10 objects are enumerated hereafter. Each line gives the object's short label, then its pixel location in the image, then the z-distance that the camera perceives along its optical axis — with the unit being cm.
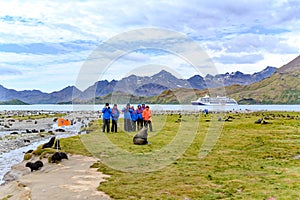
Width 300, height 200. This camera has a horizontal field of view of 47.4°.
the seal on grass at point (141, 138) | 2944
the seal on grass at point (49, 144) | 2868
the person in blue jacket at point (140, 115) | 3788
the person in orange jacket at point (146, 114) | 3558
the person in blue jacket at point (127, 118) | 3866
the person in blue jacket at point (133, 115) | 3887
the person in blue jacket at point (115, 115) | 3608
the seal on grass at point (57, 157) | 2278
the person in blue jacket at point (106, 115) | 3491
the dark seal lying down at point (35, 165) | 2123
